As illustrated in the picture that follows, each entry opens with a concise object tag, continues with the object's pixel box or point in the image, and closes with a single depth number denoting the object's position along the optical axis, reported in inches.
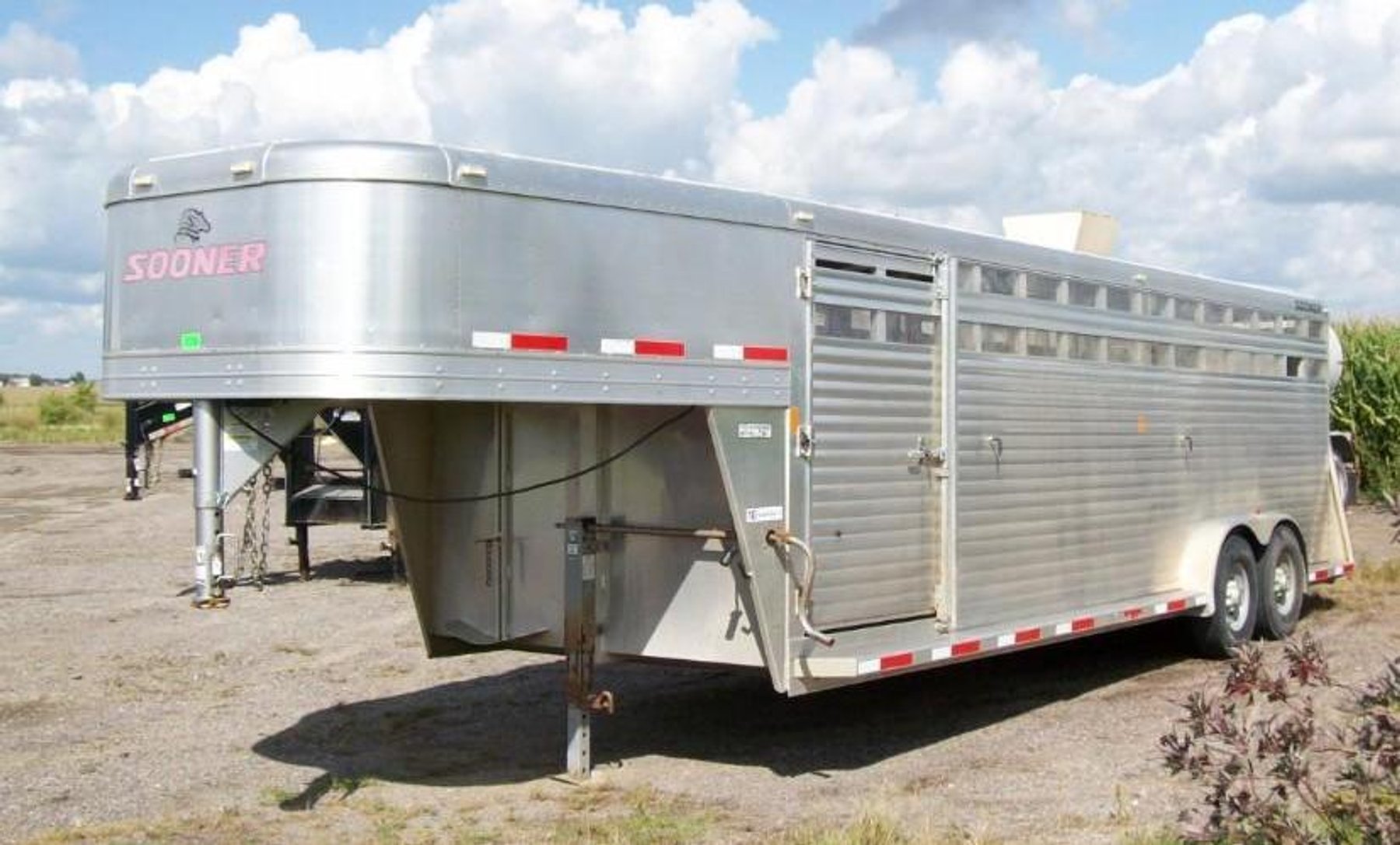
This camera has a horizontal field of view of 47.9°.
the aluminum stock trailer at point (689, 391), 244.8
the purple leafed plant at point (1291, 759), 179.9
